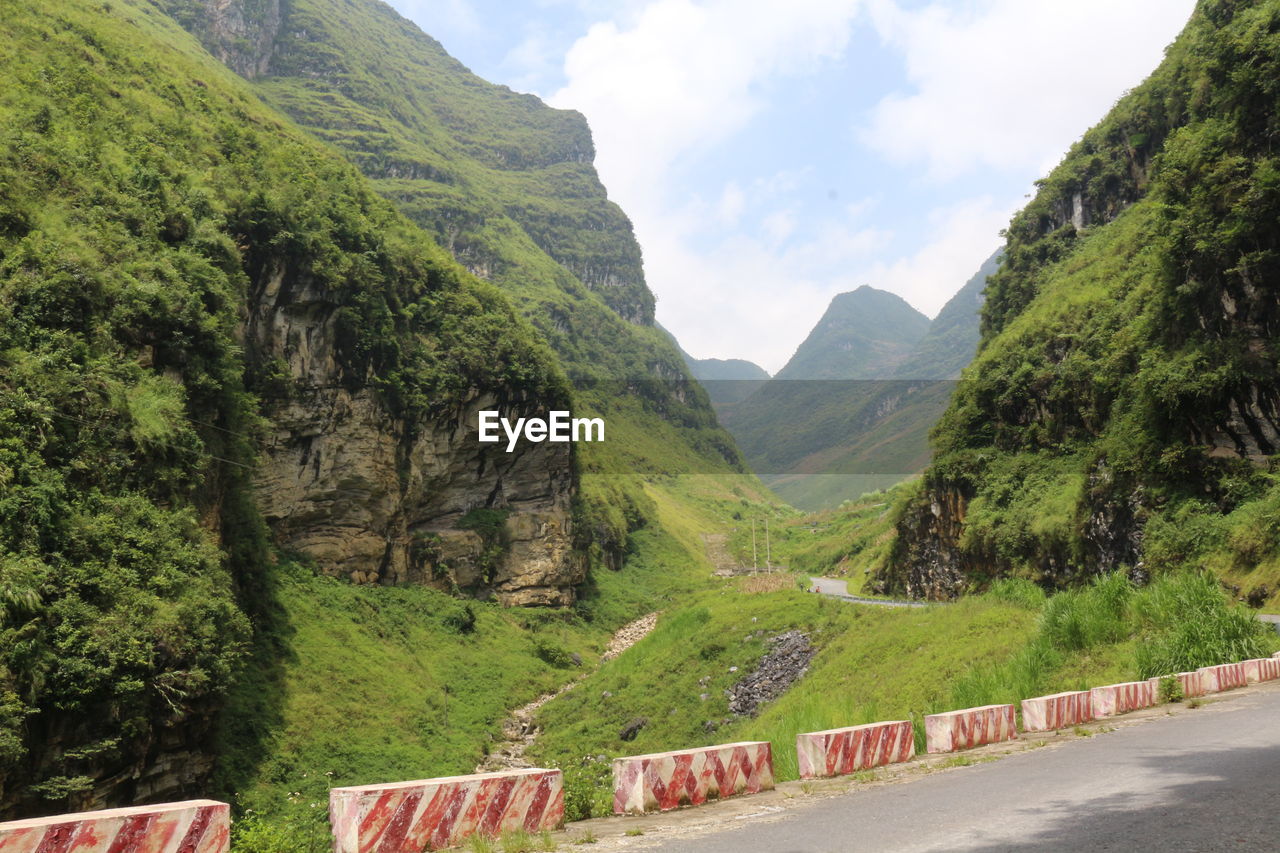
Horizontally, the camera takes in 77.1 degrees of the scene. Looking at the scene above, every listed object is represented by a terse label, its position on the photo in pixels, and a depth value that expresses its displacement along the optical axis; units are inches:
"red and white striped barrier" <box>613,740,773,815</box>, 312.2
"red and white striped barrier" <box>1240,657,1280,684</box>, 599.8
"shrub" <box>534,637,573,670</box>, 2140.7
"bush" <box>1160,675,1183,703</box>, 559.2
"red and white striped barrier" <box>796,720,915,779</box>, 380.2
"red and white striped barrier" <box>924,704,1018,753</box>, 449.1
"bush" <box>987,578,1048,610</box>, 1071.0
